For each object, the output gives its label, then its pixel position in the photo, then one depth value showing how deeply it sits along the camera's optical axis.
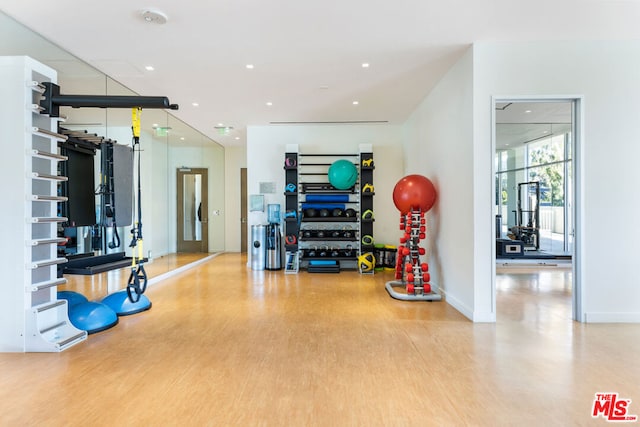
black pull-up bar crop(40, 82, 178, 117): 3.23
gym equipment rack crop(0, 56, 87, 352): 3.12
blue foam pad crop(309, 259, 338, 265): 7.36
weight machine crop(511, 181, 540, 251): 8.52
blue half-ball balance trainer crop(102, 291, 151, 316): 4.29
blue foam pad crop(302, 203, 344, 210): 7.56
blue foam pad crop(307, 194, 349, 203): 7.48
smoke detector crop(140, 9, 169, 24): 3.33
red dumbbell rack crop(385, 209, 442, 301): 5.03
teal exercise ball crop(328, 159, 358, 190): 7.07
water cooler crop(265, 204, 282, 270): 7.58
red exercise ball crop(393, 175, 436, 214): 5.11
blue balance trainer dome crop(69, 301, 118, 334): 3.67
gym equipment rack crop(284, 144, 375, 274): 7.43
